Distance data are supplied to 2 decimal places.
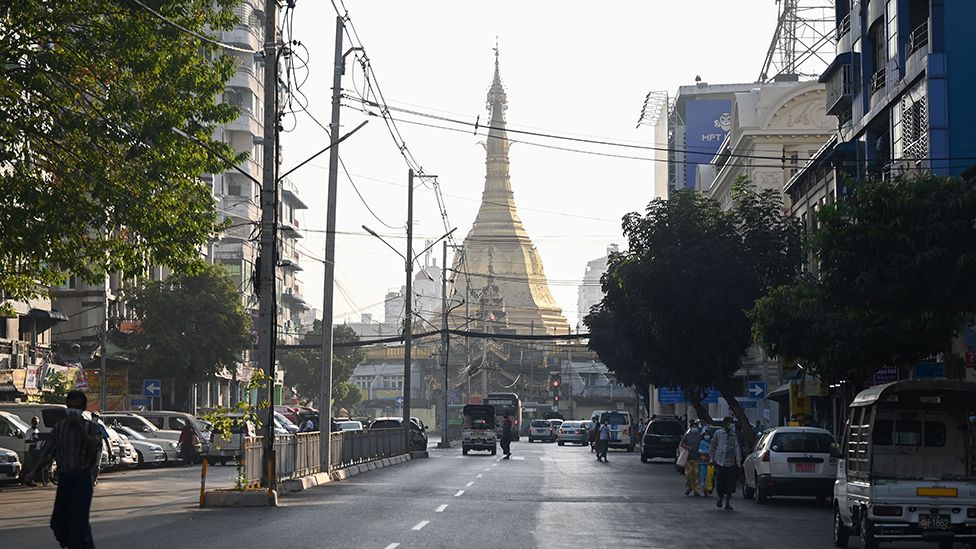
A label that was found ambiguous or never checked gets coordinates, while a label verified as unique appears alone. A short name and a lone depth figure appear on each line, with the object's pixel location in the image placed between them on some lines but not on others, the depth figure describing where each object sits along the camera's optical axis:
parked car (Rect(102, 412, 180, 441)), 49.22
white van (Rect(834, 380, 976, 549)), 17.44
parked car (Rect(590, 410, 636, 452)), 78.69
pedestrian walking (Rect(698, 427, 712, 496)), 32.38
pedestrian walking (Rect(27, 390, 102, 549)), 14.90
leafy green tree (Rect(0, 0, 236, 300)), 26.53
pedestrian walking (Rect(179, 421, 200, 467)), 48.71
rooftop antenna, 74.62
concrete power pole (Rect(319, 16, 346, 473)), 36.72
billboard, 93.50
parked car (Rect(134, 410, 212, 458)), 51.22
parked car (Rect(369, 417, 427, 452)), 60.94
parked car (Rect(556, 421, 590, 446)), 87.69
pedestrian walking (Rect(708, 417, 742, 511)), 27.64
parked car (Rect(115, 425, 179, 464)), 46.66
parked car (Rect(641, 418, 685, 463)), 56.91
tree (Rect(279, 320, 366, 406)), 106.94
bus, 99.38
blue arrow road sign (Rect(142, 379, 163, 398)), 56.31
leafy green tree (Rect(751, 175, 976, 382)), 23.77
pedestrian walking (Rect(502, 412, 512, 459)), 57.28
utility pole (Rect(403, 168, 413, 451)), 56.66
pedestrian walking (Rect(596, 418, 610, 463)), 55.71
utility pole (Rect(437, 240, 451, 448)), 77.75
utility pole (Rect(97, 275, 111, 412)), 52.66
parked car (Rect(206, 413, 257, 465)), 49.44
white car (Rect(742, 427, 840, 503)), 28.66
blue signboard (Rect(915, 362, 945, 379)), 36.00
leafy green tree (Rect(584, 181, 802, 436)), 44.94
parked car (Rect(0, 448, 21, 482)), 32.94
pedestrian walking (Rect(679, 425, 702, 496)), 32.53
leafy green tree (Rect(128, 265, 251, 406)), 64.69
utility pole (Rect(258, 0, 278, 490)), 27.89
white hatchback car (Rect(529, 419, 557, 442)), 99.69
